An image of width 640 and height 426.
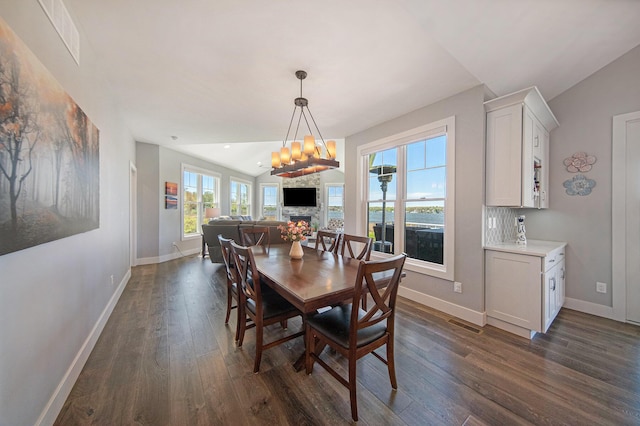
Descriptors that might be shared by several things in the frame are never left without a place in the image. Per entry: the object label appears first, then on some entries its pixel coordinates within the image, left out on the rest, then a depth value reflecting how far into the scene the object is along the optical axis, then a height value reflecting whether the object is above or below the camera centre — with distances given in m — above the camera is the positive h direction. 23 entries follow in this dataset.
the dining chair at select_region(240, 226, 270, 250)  3.15 -0.35
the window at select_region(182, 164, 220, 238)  6.21 +0.44
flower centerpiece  2.37 -0.23
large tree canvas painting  1.02 +0.32
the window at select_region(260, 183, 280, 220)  9.66 +0.46
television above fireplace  9.17 +0.59
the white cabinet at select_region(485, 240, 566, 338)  2.25 -0.76
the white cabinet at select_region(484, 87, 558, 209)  2.39 +0.69
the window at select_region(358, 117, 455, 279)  2.87 +0.24
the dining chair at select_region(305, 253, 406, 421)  1.39 -0.79
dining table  1.43 -0.48
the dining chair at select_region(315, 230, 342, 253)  2.90 -0.33
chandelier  2.45 +0.63
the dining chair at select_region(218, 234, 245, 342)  2.14 -0.62
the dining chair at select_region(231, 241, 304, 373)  1.76 -0.77
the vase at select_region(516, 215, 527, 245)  2.81 -0.25
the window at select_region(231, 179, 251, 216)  8.42 +0.54
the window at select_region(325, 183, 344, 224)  9.03 +0.47
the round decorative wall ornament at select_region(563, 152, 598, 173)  2.92 +0.64
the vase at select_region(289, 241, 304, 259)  2.36 -0.39
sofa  4.84 -0.41
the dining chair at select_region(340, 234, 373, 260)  2.45 -0.34
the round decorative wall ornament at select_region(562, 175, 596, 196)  2.93 +0.35
